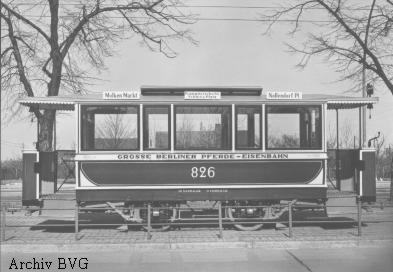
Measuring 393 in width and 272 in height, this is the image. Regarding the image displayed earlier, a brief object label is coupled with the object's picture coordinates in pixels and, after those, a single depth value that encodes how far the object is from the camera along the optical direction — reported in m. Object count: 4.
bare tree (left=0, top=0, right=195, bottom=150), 17.16
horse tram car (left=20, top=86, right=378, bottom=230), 12.62
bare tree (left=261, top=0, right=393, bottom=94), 18.12
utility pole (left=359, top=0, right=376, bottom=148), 17.88
